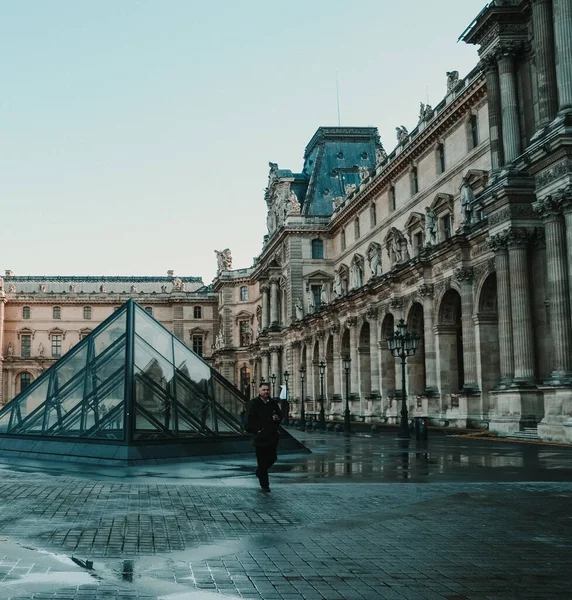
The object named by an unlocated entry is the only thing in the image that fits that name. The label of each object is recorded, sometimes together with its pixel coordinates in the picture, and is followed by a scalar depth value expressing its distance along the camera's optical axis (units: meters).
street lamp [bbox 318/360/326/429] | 42.11
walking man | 12.74
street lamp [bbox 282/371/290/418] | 46.03
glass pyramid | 19.05
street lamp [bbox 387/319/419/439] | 29.47
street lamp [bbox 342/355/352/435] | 36.59
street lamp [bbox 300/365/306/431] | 42.49
